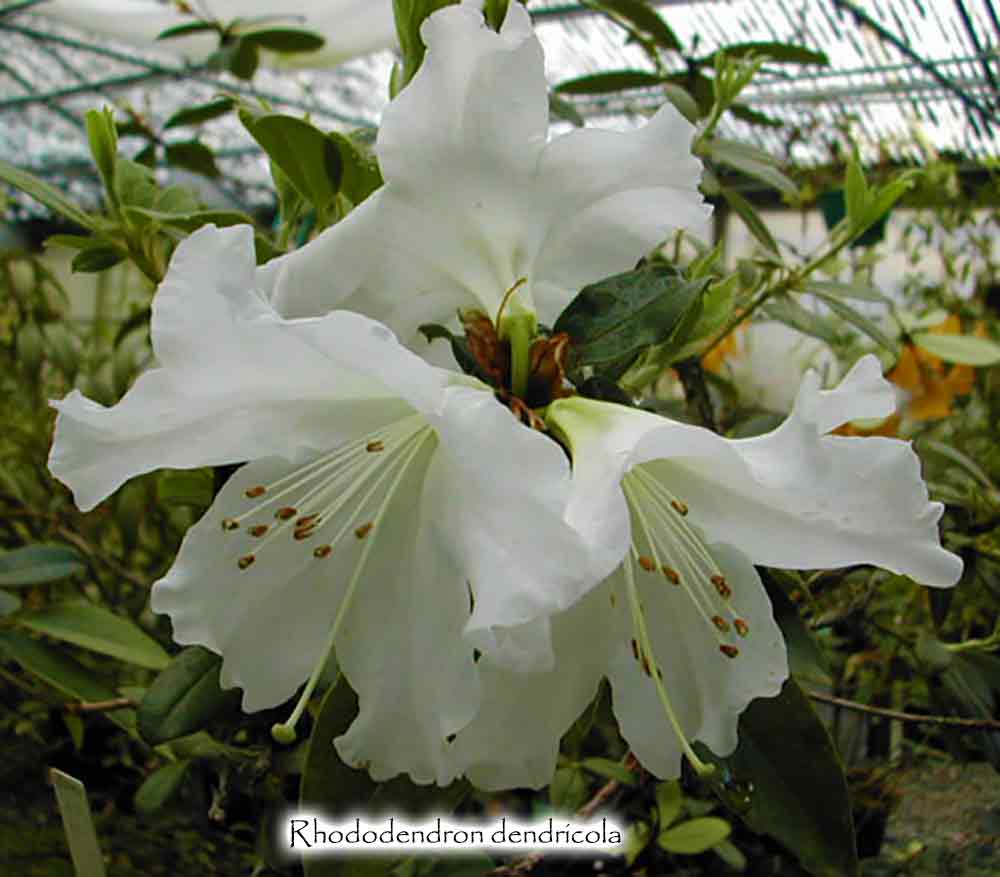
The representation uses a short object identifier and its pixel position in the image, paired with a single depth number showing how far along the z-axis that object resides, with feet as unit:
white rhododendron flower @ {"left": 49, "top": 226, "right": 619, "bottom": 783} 0.97
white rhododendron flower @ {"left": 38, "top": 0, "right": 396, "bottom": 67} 3.60
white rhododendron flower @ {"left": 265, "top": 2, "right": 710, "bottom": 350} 1.13
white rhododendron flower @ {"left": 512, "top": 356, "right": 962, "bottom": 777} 1.02
